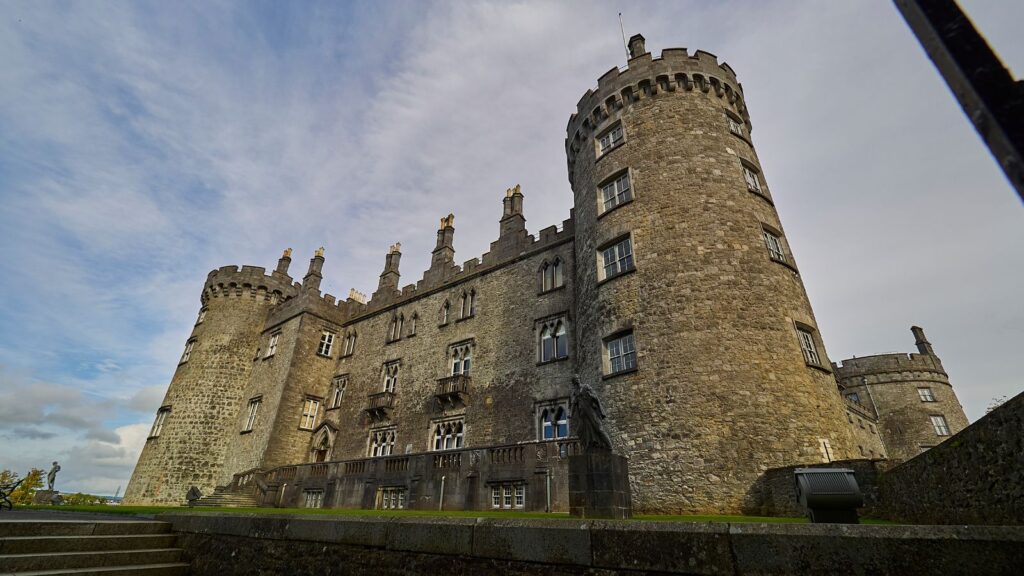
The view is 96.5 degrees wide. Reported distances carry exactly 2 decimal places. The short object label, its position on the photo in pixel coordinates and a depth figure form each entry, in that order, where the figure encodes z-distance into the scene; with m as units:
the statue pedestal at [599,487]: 8.60
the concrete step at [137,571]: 7.35
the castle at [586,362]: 12.12
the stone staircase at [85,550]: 7.43
